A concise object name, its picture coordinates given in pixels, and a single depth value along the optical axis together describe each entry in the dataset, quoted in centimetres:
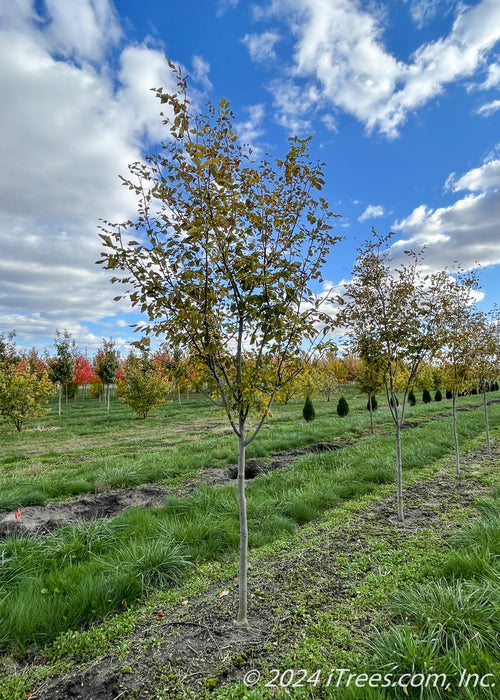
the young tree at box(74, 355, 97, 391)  3588
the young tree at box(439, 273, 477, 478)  627
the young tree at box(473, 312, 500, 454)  870
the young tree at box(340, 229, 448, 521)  541
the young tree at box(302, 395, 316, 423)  1878
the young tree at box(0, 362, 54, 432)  1666
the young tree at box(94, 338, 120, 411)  2847
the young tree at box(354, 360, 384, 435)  1295
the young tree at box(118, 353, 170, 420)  2102
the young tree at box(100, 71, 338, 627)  271
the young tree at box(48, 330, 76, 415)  2578
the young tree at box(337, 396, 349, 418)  2123
